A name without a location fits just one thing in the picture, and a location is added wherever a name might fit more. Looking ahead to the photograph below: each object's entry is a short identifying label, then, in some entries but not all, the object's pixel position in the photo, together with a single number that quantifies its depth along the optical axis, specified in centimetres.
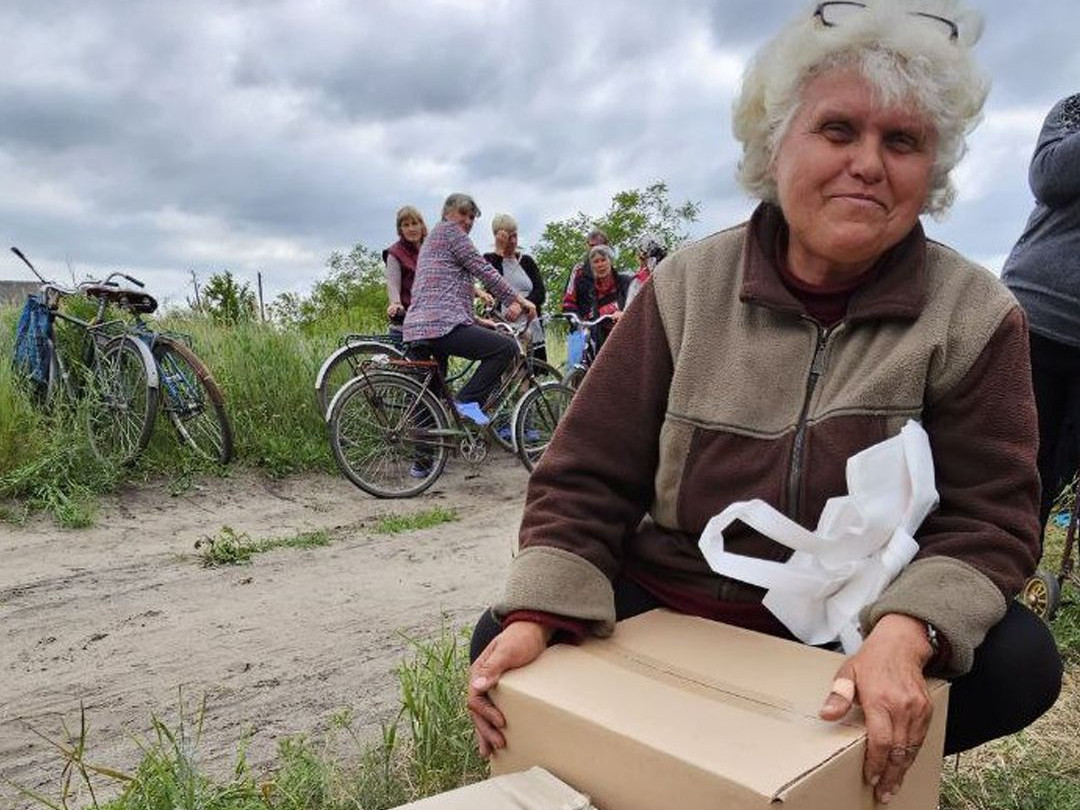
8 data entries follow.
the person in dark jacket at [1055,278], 240
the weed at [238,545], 388
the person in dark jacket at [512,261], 722
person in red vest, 614
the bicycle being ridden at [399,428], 521
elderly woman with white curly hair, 123
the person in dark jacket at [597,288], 792
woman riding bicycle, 530
